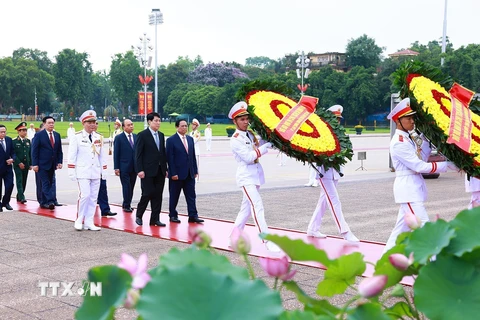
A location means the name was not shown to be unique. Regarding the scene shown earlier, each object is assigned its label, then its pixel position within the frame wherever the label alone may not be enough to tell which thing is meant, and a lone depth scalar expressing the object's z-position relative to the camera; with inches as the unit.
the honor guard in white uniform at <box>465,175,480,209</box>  305.1
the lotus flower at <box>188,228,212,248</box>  59.7
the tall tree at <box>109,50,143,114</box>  3937.0
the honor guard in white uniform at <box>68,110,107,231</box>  394.3
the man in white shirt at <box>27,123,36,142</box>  992.1
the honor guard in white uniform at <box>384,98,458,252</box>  272.1
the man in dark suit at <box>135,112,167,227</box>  412.2
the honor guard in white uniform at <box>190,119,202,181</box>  684.5
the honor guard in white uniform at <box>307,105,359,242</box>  346.6
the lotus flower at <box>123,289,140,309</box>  49.1
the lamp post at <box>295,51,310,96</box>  1823.2
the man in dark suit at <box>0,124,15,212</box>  489.4
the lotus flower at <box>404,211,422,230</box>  66.2
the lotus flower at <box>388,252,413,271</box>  56.7
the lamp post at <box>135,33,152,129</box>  1725.1
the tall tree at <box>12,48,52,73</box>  4781.0
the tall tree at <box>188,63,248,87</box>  3920.3
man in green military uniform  519.8
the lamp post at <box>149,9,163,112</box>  1838.1
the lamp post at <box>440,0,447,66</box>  1403.8
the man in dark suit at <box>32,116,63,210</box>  484.4
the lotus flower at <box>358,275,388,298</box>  51.6
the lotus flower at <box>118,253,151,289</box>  50.8
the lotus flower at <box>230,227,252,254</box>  58.5
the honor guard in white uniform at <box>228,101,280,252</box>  323.9
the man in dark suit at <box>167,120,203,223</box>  418.6
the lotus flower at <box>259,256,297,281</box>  54.8
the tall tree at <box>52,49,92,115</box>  4141.2
